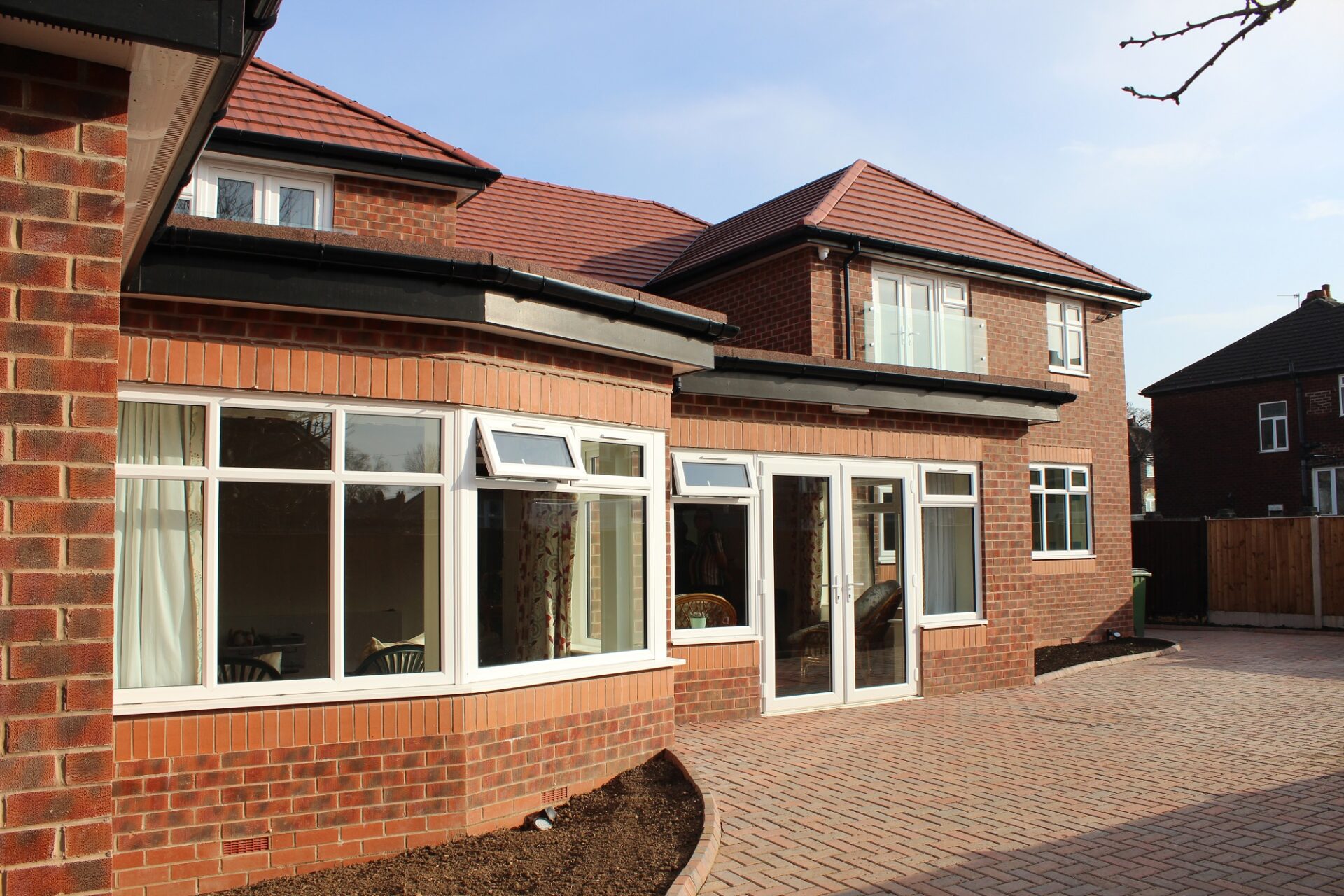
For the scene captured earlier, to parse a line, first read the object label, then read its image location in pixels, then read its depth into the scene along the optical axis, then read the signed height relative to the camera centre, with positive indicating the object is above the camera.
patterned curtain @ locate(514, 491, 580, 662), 6.65 -0.38
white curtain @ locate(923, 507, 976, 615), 11.01 -0.51
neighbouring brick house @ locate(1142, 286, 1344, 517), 28.70 +2.46
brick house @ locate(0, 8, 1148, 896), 2.97 +0.16
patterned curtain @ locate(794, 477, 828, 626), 10.03 -0.30
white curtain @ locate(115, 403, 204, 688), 5.41 -0.19
